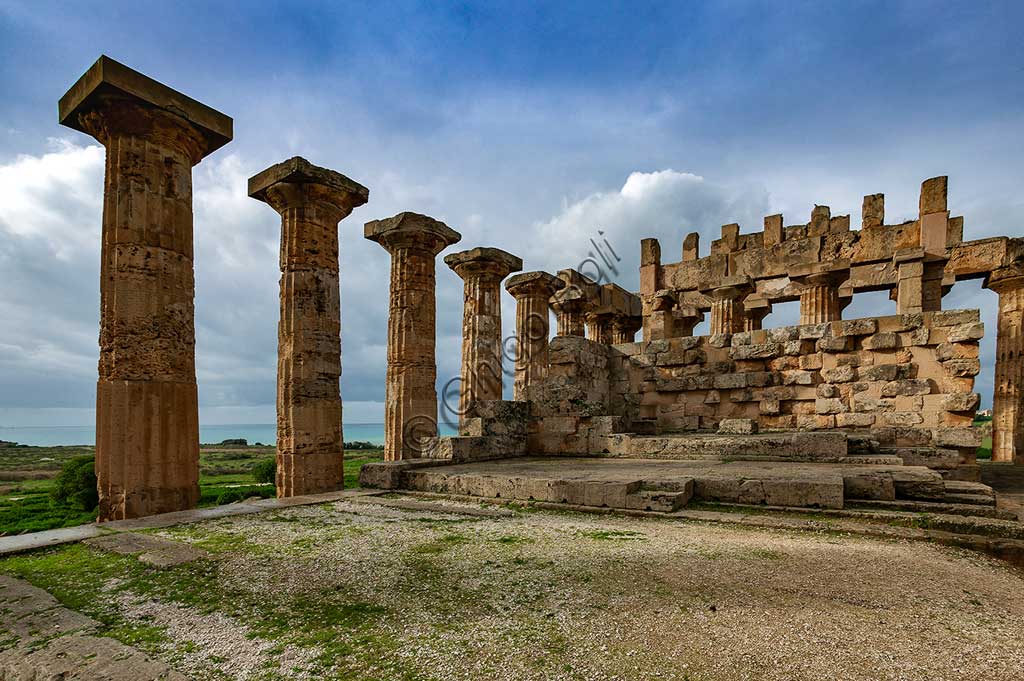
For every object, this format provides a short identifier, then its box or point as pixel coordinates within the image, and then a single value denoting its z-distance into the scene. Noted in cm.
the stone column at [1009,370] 1759
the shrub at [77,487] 1811
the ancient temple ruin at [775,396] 626
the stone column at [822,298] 1715
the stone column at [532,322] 1723
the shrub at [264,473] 2234
